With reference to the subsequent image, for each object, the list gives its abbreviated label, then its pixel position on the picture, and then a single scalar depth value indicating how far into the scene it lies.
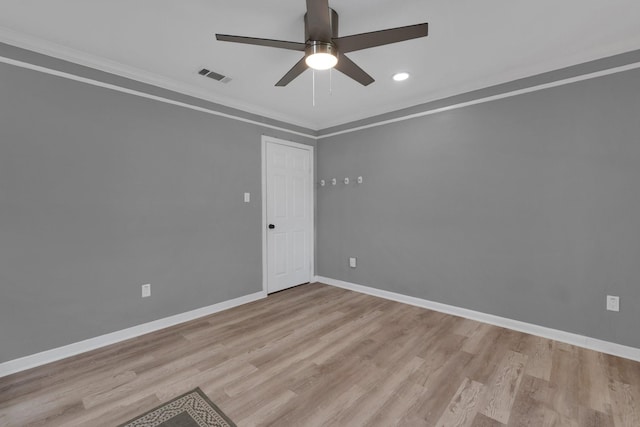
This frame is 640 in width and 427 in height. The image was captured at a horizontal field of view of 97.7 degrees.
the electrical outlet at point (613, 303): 2.34
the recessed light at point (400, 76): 2.84
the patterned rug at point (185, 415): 1.62
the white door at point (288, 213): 3.97
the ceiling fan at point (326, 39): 1.61
